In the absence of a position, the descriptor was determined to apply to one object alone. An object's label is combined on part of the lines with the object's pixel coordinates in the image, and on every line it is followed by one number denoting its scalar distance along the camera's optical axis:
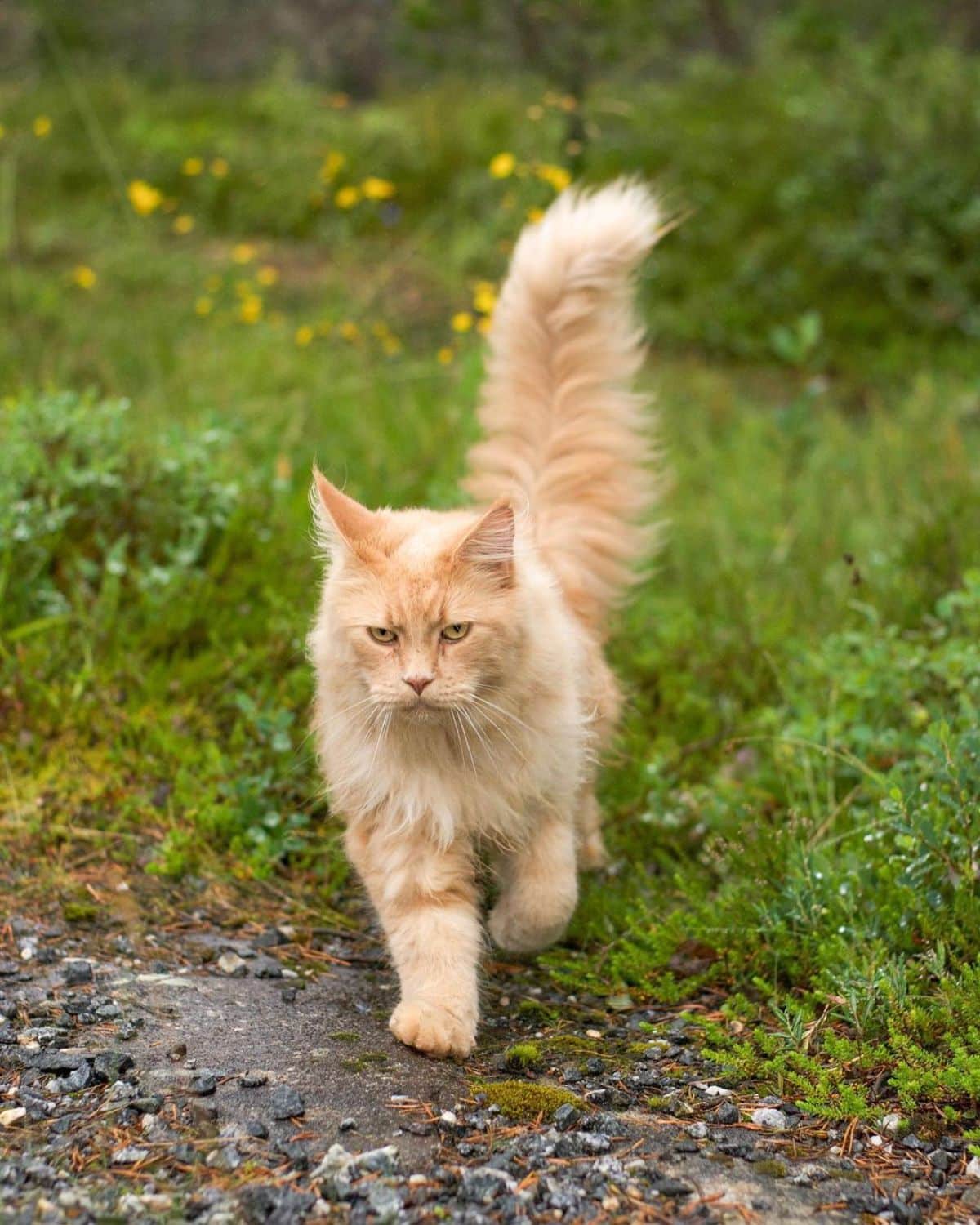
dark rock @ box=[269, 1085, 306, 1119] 2.77
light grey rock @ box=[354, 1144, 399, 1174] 2.58
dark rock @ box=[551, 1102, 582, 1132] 2.83
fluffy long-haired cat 3.28
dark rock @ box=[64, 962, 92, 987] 3.35
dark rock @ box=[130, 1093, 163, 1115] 2.72
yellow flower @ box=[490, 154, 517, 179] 6.05
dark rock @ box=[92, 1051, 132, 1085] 2.85
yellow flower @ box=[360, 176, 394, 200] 6.84
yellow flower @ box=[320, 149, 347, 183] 7.05
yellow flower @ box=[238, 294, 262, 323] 7.17
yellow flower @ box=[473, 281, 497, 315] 6.07
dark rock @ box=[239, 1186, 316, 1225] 2.40
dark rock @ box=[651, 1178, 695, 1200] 2.58
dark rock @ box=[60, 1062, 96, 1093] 2.80
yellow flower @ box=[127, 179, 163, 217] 6.70
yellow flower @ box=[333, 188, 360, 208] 6.79
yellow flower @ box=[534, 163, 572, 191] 6.21
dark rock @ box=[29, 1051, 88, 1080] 2.86
